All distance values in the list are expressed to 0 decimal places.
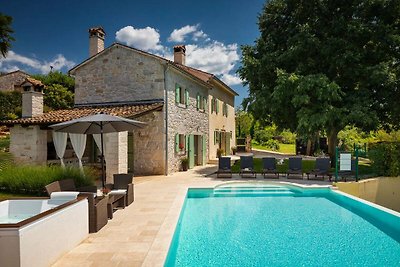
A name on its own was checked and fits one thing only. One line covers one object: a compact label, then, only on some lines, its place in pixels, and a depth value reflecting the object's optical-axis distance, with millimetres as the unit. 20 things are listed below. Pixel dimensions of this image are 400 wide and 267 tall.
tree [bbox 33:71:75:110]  32438
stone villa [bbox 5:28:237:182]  13977
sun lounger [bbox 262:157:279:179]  14827
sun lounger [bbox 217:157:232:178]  14852
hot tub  3713
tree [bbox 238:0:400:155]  14516
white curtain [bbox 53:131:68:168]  13680
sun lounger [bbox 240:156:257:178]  15156
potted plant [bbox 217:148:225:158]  25125
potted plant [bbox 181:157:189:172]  17406
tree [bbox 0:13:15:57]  9867
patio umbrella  8172
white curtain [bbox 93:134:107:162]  12867
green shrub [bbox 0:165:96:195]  9586
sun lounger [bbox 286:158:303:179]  14343
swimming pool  5504
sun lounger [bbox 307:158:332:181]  13906
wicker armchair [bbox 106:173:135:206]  9162
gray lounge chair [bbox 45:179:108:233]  6057
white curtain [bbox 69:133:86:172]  13344
